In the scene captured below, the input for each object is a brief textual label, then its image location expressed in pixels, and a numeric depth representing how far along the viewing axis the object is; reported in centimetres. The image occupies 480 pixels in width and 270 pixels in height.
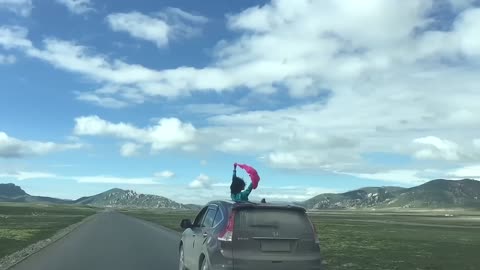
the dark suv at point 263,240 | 1018
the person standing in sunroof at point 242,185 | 1309
